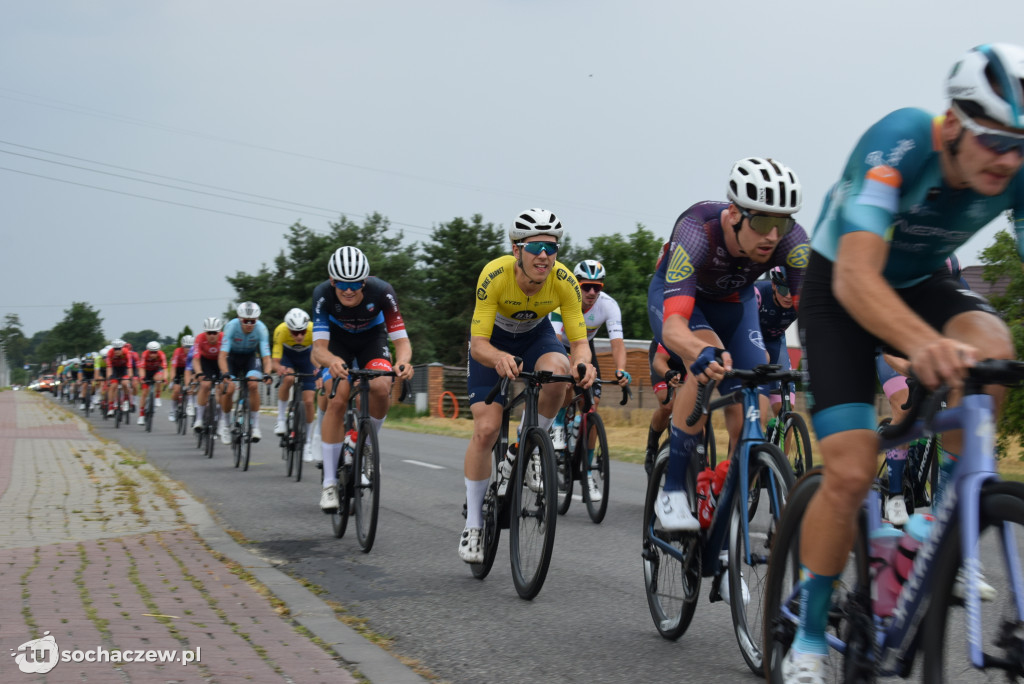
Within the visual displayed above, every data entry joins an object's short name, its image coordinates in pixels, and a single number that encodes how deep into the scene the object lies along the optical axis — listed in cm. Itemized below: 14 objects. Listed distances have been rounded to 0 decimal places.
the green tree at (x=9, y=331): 17008
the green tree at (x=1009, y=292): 1209
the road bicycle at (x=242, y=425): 1441
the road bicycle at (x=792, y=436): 753
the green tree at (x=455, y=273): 8006
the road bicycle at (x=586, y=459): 922
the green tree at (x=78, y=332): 16550
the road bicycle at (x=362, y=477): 755
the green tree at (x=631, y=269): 7881
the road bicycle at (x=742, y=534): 412
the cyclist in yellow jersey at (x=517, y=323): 629
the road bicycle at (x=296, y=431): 1276
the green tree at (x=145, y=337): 18184
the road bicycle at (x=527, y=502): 579
